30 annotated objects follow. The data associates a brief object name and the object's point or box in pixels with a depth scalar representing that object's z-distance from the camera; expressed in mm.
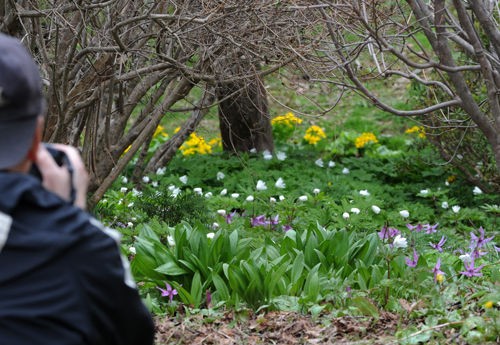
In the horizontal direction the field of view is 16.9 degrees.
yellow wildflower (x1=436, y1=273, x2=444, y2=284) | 8059
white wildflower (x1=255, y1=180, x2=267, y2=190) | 14574
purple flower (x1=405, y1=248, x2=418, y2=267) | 9261
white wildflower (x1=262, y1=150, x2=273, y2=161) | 18265
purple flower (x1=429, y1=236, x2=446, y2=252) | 10303
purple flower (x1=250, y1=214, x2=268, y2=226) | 12467
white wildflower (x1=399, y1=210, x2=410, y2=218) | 12073
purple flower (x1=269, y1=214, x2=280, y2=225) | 12433
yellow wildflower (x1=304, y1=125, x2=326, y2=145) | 21100
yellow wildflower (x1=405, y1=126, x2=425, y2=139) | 15525
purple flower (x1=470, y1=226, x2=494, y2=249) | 10391
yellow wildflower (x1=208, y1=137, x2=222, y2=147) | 22097
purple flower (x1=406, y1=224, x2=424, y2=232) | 11800
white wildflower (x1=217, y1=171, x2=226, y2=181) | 17280
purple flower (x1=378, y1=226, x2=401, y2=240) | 10601
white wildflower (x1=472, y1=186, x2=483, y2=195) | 15688
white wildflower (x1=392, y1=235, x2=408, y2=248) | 9853
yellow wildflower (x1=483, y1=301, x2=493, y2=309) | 7098
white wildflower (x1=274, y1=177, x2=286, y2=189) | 15128
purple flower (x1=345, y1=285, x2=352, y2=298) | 8478
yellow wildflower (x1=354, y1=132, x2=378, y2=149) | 20312
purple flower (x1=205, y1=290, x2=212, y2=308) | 8693
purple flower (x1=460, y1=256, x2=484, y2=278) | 8936
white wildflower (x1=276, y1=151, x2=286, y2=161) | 18402
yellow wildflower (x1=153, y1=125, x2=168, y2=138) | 21677
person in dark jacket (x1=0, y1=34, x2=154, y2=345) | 3153
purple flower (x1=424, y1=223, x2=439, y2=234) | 11990
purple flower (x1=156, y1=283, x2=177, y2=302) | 8776
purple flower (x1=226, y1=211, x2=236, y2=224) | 12480
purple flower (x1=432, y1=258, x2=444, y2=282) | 8573
